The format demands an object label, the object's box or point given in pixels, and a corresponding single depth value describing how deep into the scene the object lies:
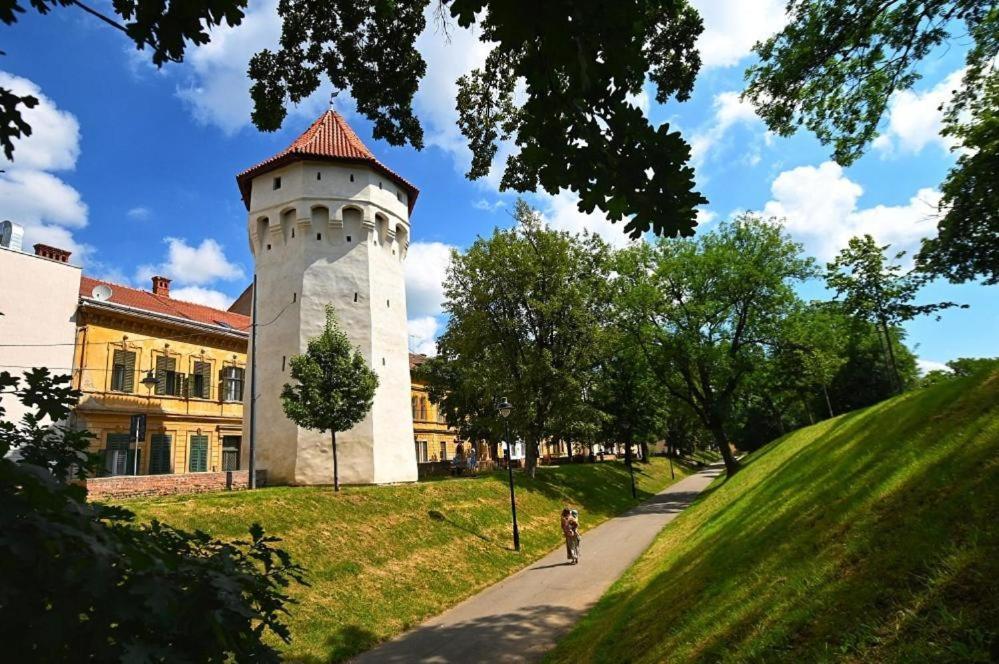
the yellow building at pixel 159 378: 27.84
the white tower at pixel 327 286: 27.70
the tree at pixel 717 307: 30.08
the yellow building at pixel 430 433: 50.91
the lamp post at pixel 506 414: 19.22
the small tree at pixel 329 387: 21.53
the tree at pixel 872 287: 26.12
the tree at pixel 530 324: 29.75
